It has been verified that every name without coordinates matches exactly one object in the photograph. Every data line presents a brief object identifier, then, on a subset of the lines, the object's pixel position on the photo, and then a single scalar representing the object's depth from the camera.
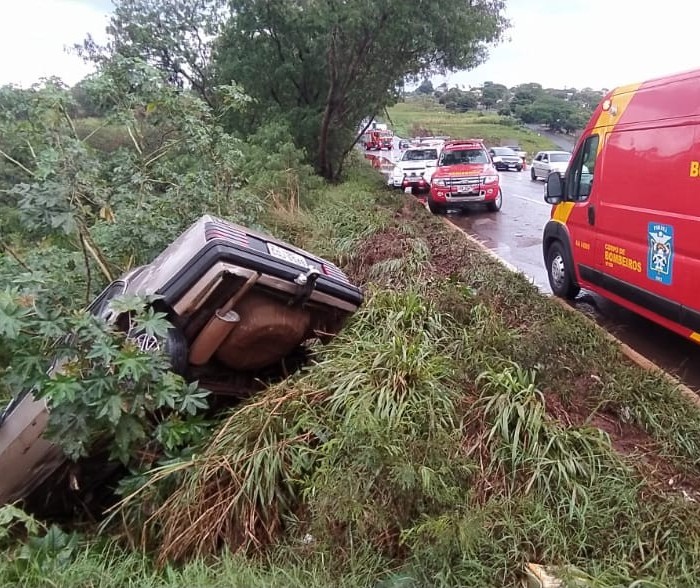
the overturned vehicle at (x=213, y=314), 3.87
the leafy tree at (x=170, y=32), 20.38
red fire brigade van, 4.72
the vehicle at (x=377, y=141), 39.44
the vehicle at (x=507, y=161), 33.03
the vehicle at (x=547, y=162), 25.11
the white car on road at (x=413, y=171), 20.19
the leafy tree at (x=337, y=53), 16.53
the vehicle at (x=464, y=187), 15.41
